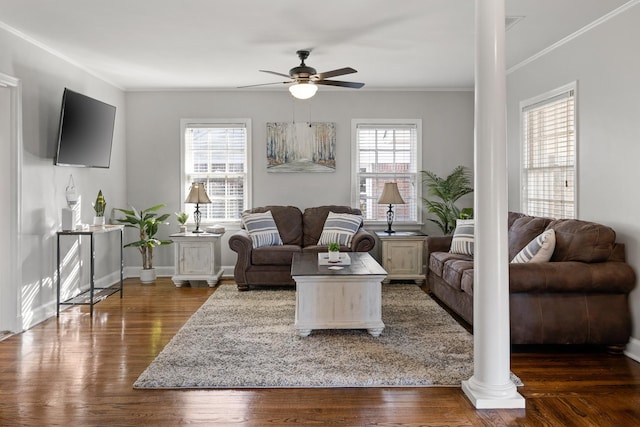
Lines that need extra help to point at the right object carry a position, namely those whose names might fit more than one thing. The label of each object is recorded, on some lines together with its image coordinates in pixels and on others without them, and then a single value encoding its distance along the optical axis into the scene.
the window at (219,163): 7.17
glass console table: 5.01
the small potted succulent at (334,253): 4.67
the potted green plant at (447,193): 7.01
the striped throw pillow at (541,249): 4.10
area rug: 3.26
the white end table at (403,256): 6.63
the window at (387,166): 7.23
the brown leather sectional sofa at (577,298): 3.79
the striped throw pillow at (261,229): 6.34
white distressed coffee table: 4.21
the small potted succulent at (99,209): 5.70
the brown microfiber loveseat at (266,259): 6.14
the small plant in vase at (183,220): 6.75
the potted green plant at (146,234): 6.61
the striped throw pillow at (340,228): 6.42
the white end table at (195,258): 6.49
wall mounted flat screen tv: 5.00
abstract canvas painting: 7.13
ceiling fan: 4.88
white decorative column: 2.87
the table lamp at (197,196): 6.68
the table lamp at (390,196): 6.74
